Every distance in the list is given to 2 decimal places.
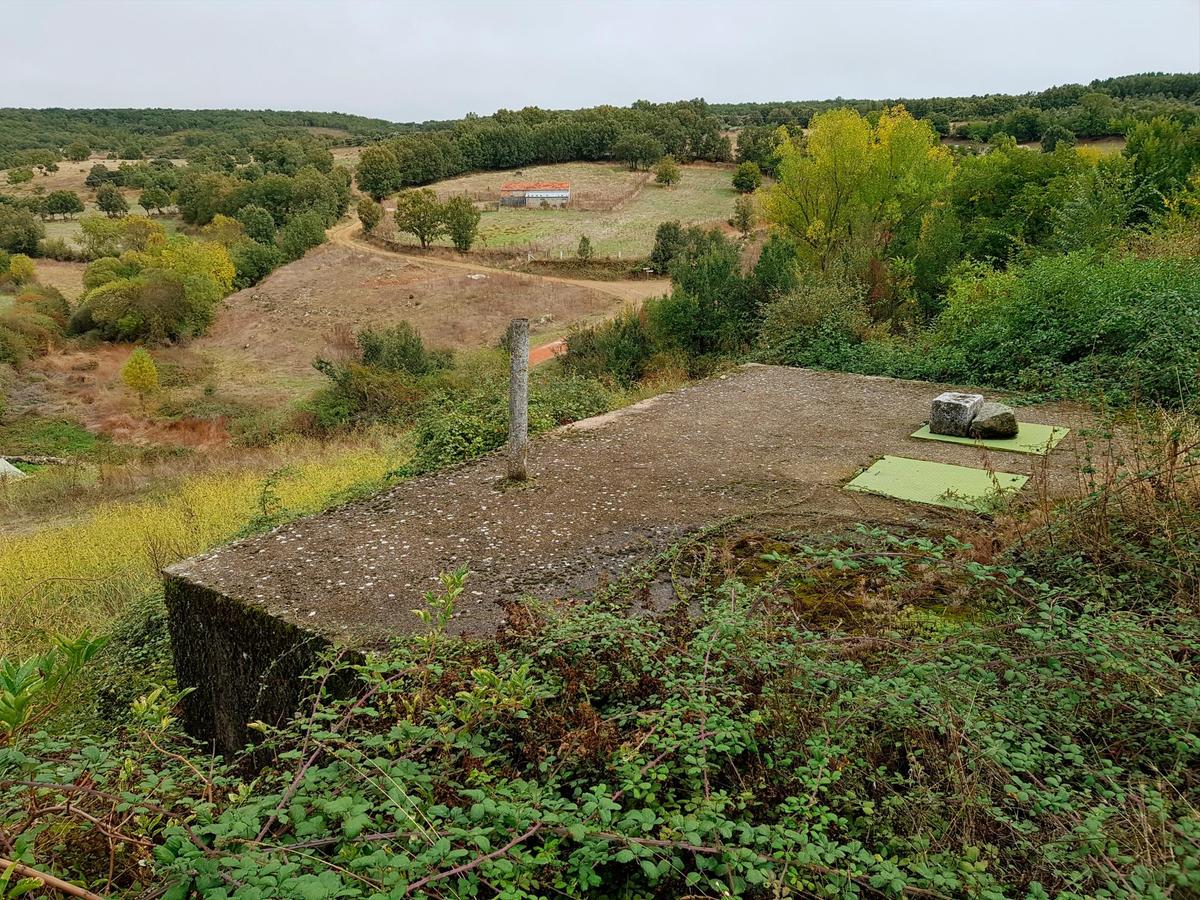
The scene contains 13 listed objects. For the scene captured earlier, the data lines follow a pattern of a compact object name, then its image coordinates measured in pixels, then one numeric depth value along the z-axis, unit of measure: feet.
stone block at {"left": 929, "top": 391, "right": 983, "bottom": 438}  24.30
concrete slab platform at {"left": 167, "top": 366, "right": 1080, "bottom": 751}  14.66
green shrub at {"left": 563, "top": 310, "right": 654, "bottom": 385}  61.11
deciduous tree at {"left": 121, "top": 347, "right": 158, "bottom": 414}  98.02
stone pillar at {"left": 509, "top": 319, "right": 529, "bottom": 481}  19.61
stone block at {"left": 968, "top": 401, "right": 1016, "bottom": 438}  23.80
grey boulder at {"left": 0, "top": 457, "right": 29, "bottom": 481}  64.85
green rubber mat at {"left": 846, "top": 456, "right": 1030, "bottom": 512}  18.88
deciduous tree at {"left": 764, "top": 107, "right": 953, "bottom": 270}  80.69
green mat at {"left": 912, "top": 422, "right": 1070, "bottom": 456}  22.79
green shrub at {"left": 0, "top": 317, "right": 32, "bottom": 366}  113.19
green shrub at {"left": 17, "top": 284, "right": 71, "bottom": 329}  133.69
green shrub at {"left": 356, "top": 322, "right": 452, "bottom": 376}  92.22
